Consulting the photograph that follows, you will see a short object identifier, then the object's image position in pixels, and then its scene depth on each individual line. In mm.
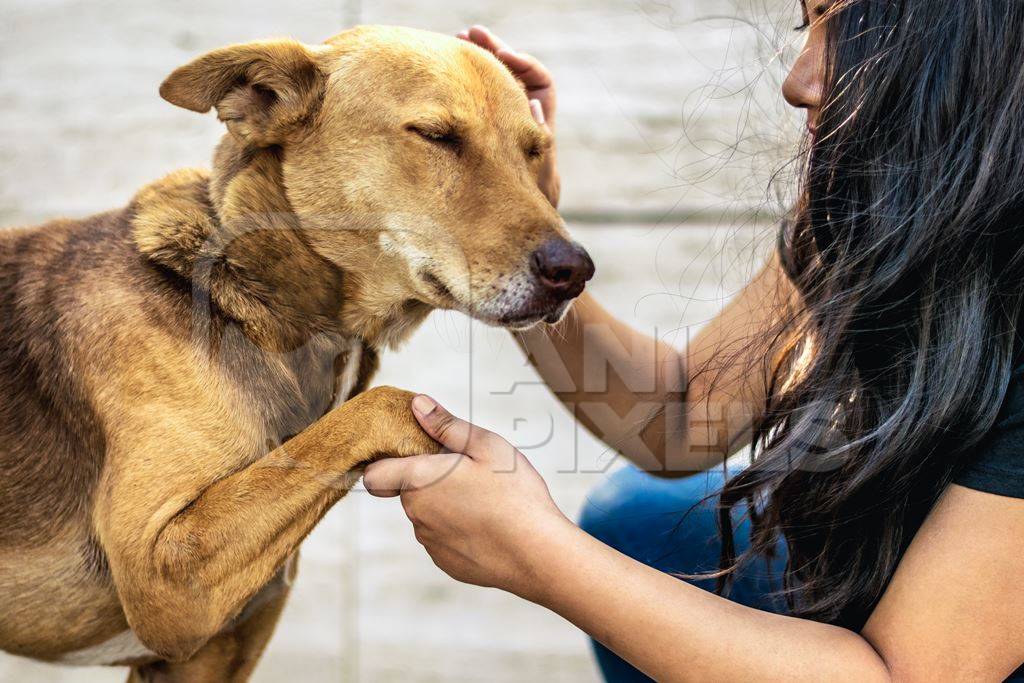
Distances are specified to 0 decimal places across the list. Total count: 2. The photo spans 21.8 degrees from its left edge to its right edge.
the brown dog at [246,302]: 1524
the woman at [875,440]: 1462
